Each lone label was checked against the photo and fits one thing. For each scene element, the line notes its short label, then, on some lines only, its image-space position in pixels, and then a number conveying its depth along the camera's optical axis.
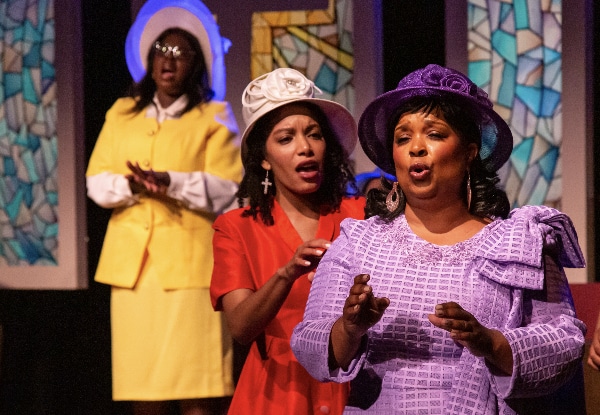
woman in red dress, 4.68
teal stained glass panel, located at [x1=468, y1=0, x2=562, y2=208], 8.16
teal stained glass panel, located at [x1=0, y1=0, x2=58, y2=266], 9.77
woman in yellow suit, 7.30
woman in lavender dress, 3.29
